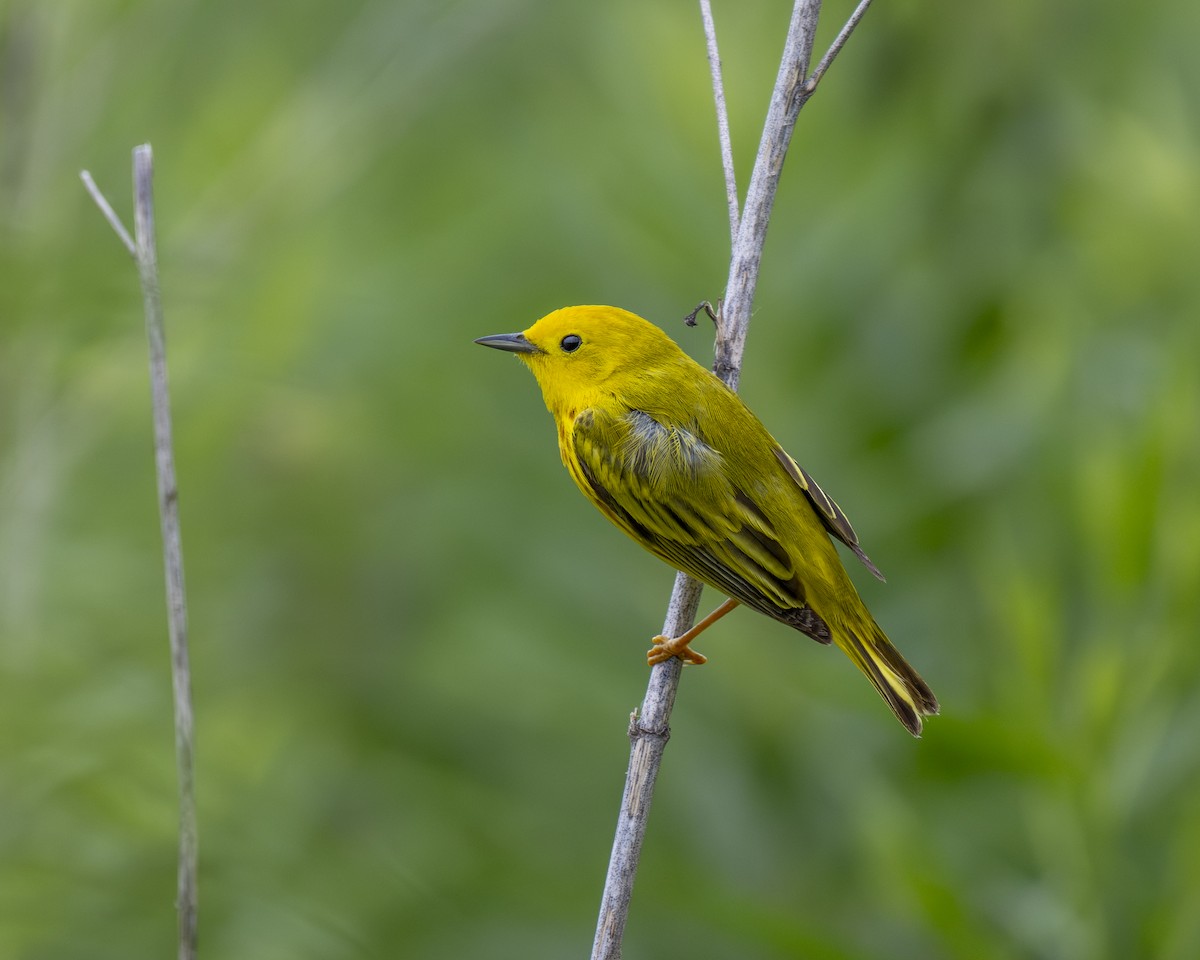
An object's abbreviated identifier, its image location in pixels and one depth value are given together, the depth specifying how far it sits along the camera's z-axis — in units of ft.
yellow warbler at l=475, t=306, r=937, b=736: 20.77
